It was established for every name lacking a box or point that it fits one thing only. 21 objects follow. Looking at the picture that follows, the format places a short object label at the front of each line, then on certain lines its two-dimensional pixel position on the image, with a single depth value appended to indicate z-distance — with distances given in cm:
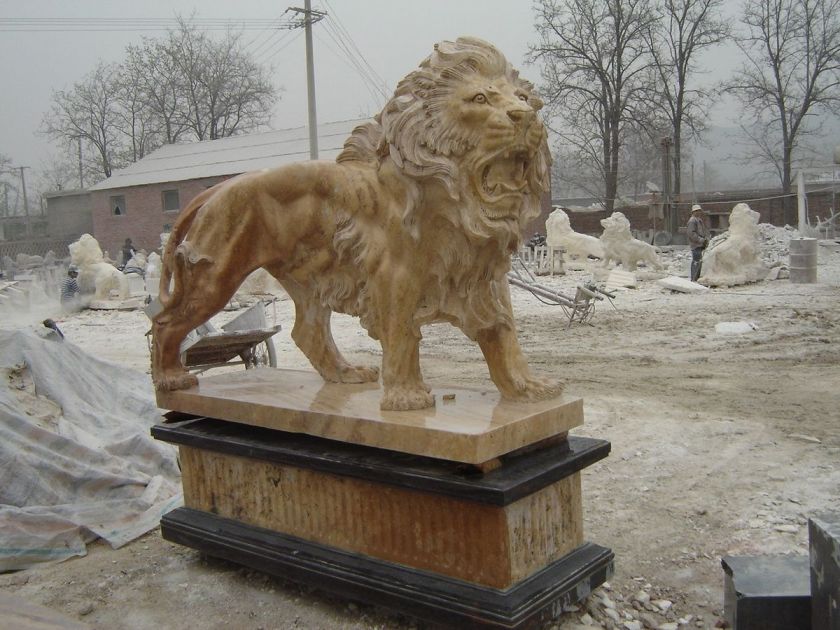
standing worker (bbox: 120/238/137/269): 2394
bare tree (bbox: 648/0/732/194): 2591
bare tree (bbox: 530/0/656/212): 2603
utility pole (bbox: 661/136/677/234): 2258
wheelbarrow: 556
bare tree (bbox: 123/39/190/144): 3043
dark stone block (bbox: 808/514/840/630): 210
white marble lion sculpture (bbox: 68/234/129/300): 1447
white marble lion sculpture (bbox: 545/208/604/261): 1684
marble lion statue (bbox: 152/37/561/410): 264
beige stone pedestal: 247
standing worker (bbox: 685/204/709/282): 1386
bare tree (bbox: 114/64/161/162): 3077
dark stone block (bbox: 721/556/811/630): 236
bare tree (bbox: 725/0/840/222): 2544
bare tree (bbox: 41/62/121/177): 3152
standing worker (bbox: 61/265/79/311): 1409
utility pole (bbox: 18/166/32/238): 3479
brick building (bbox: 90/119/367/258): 2514
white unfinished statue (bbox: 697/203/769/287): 1323
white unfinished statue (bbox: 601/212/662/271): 1476
